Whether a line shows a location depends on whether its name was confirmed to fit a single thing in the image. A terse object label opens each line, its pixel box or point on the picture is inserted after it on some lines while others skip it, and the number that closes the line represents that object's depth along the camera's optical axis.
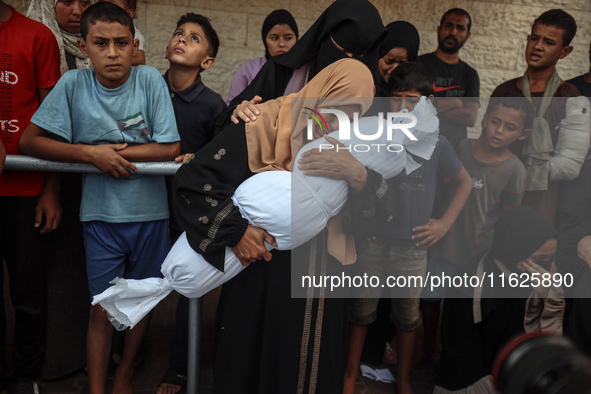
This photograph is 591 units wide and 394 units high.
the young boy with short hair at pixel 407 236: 2.40
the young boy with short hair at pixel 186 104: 2.49
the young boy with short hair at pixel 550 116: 2.73
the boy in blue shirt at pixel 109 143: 2.04
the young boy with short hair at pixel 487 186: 2.57
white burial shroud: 1.70
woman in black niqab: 1.99
